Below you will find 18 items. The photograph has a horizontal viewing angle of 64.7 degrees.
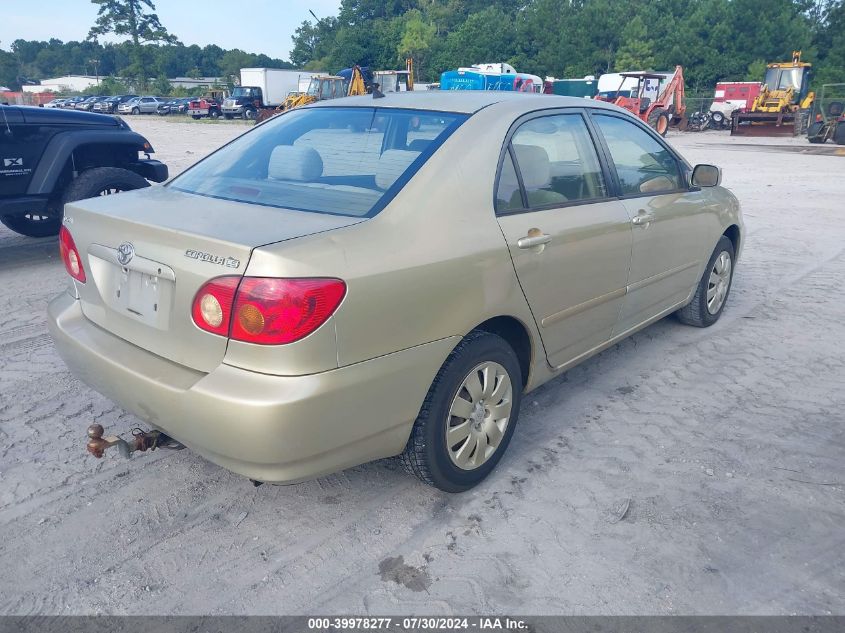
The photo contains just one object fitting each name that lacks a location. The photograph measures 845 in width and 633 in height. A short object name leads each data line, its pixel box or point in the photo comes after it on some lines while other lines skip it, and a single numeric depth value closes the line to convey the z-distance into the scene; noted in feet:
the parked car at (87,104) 169.30
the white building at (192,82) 304.54
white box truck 139.64
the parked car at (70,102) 176.27
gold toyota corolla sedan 7.21
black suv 19.52
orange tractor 94.79
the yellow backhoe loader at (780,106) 96.48
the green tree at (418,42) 210.38
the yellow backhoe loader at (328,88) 100.82
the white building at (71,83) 348.18
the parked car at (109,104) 153.96
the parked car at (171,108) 158.51
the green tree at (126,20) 301.63
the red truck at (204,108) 140.05
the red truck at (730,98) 118.62
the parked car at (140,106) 159.53
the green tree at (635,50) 176.65
